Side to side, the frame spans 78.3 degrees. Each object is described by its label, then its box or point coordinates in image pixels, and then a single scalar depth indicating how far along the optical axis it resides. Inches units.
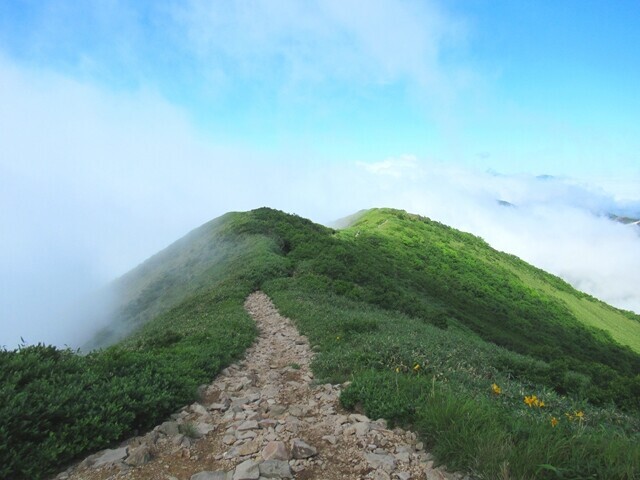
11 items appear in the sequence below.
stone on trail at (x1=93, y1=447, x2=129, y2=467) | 208.9
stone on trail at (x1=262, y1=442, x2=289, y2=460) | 210.5
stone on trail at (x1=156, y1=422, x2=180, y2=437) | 244.0
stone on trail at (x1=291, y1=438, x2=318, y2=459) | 213.3
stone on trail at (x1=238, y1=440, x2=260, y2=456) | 220.5
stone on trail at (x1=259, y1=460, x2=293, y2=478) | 195.1
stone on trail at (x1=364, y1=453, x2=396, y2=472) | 201.9
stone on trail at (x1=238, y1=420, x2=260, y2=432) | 250.7
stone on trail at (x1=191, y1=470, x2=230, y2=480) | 196.2
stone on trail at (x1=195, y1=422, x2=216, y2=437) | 247.9
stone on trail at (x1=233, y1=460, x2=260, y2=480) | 192.7
